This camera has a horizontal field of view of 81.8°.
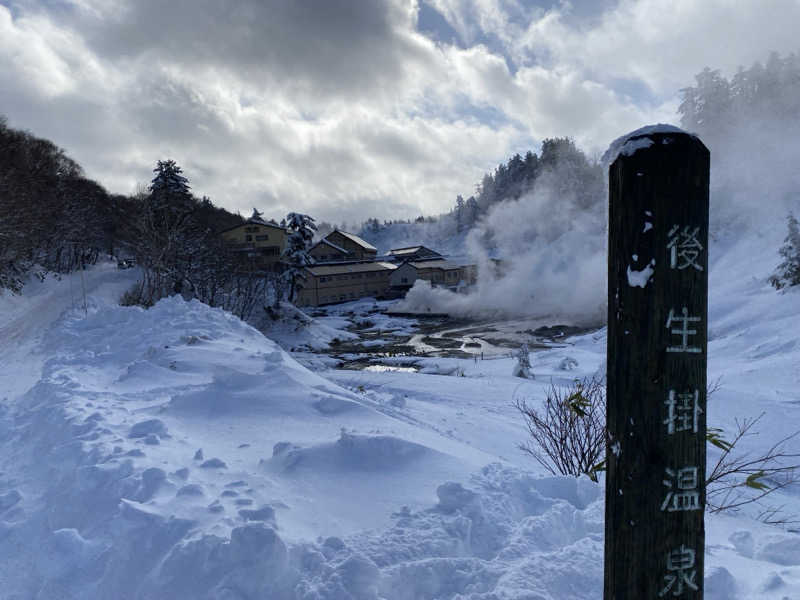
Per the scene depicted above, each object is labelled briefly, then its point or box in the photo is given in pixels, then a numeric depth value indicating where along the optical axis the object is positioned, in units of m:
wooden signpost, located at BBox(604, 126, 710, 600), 2.00
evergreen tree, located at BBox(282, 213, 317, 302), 38.12
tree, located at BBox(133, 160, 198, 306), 23.98
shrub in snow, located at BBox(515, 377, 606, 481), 6.09
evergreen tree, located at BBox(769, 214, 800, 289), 23.58
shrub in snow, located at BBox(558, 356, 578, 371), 19.95
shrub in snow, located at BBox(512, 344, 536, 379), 17.83
